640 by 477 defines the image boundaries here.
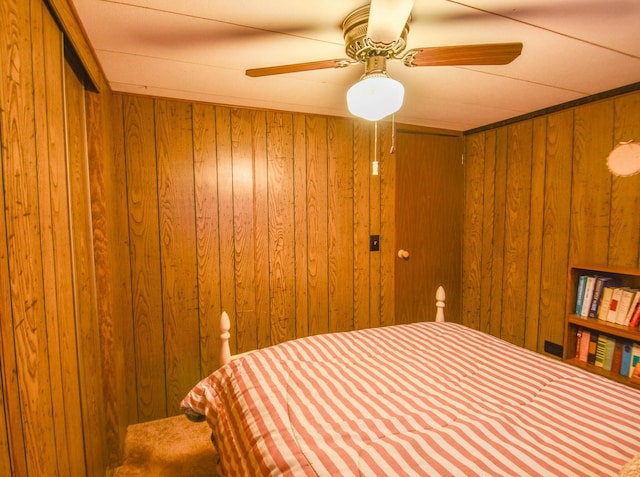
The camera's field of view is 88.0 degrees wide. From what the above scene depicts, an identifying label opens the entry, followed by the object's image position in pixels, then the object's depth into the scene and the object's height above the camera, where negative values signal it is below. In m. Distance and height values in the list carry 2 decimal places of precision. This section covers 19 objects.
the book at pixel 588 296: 2.11 -0.49
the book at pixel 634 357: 1.89 -0.79
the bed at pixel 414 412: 0.90 -0.64
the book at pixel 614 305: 1.99 -0.52
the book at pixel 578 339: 2.20 -0.79
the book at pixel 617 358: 1.98 -0.83
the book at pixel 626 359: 1.92 -0.81
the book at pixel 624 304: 1.94 -0.49
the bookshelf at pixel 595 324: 1.90 -0.63
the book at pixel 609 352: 2.01 -0.81
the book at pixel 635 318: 1.88 -0.56
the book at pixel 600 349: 2.06 -0.81
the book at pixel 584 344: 2.15 -0.81
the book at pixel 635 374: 1.85 -0.87
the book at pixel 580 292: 2.16 -0.48
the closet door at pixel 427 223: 2.93 -0.02
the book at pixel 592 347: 2.11 -0.81
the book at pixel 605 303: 2.04 -0.52
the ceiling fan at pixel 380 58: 1.13 +0.60
